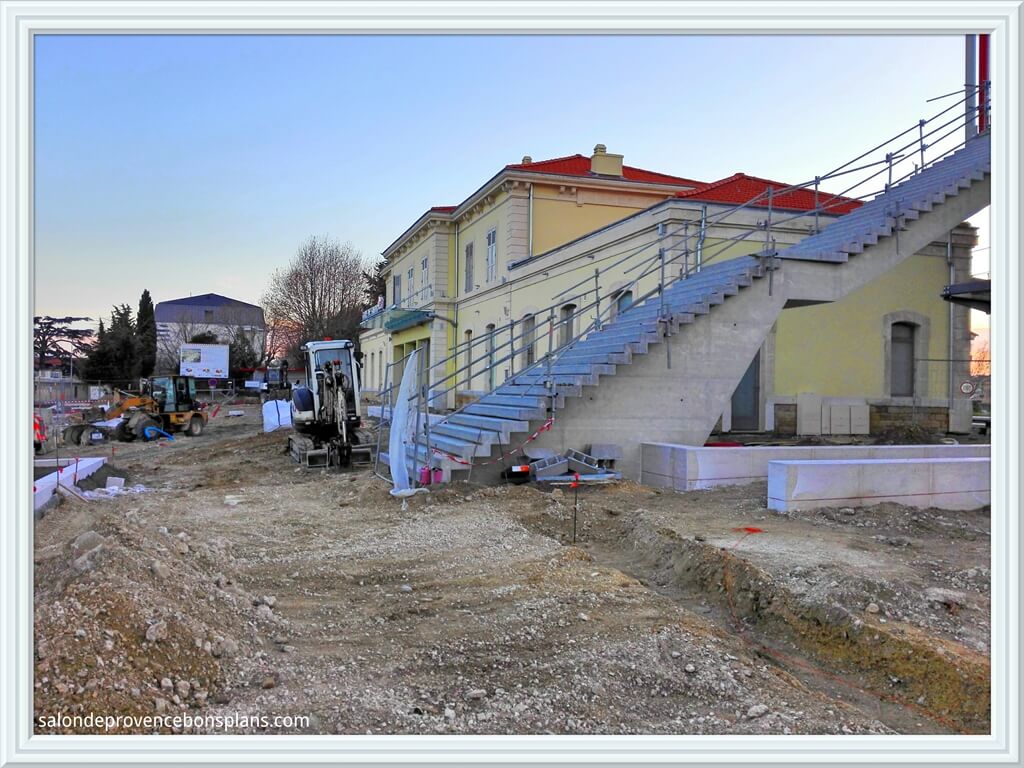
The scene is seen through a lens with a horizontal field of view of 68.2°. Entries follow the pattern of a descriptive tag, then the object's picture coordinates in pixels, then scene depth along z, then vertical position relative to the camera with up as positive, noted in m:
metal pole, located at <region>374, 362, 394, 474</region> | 12.24 -0.67
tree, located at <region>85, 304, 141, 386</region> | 50.75 +1.82
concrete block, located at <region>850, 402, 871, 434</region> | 17.39 -0.79
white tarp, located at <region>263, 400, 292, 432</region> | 25.83 -1.12
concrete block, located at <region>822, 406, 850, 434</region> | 17.14 -0.78
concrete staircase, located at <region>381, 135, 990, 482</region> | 11.63 +0.49
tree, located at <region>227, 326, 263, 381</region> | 61.06 +2.36
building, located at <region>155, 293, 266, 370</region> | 65.56 +5.91
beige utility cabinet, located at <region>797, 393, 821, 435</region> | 16.78 -0.66
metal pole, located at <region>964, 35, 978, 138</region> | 9.59 +5.27
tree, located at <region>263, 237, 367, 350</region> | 52.31 +6.28
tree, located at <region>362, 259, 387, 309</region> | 63.81 +8.40
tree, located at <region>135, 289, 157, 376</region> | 57.78 +4.09
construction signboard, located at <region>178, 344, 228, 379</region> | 54.84 +1.67
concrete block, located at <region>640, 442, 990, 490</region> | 10.96 -1.07
